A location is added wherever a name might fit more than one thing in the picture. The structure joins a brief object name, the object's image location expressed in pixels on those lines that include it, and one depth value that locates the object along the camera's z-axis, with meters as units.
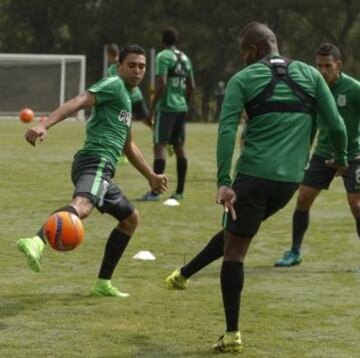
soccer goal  80.69
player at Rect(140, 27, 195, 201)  30.00
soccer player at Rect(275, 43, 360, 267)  18.70
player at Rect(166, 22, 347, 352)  12.99
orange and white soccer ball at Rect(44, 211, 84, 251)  14.67
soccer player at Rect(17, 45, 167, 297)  15.99
